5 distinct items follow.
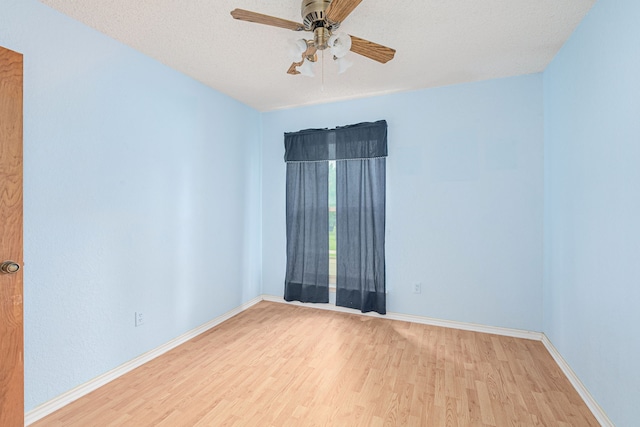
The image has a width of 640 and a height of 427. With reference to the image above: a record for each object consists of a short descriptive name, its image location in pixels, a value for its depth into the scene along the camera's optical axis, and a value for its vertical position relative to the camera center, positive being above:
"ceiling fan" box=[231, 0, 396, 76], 1.51 +0.99
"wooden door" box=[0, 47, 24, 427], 1.61 -0.16
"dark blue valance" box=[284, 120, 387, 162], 3.44 +0.83
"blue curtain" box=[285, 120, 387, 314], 3.47 -0.01
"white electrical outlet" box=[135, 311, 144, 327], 2.47 -0.86
